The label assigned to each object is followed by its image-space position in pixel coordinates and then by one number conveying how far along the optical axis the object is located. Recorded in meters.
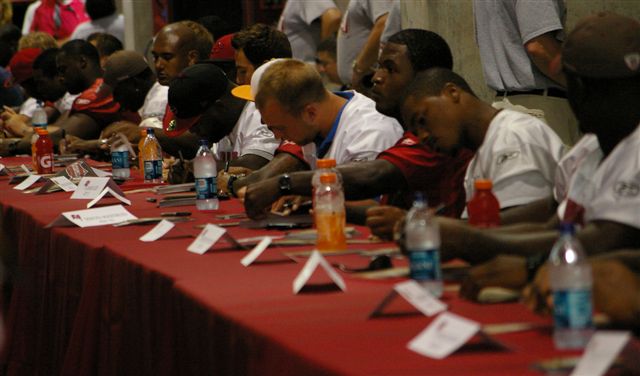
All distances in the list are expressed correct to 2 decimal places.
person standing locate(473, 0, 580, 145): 7.83
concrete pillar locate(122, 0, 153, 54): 18.56
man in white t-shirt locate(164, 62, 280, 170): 8.32
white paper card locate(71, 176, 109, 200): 7.89
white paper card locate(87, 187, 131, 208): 7.48
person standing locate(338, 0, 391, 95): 10.49
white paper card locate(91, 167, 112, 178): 9.30
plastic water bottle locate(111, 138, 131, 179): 9.11
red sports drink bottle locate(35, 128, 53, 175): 10.04
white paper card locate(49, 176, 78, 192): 8.53
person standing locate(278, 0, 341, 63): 12.80
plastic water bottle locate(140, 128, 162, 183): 9.02
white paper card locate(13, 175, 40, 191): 8.99
